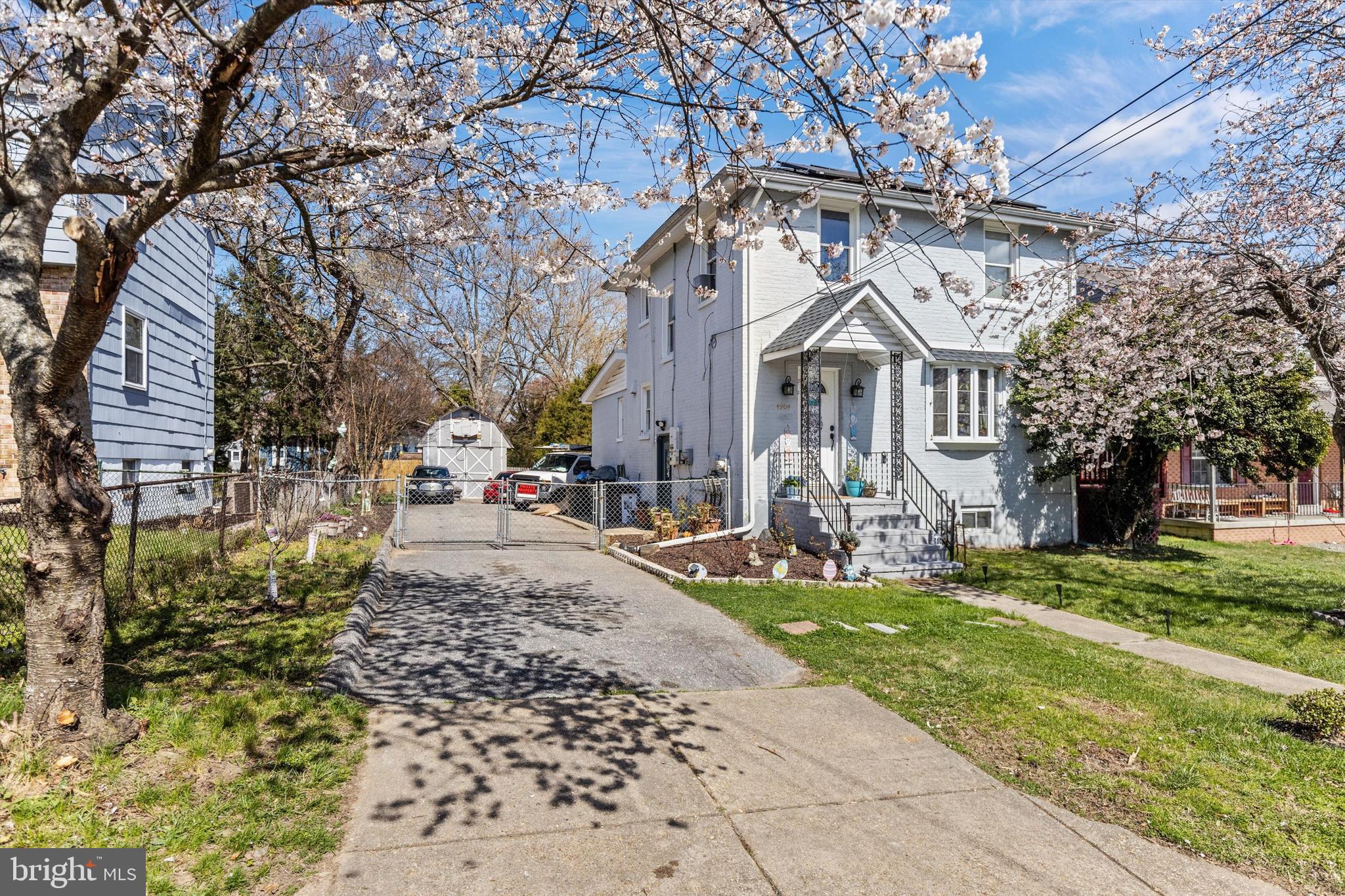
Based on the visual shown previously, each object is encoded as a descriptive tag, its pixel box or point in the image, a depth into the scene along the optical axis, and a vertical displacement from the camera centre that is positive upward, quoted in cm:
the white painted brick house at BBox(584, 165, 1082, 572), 1227 +143
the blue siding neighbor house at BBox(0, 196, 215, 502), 1054 +186
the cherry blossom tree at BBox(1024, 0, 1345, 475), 761 +252
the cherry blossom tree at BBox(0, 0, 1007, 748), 371 +224
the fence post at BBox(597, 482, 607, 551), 1341 -102
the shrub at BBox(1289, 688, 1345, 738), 469 -167
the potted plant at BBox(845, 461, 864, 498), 1277 -40
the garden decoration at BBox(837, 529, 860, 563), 1097 -124
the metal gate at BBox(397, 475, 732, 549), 1356 -132
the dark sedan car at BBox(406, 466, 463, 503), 2261 -94
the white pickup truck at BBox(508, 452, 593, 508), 2283 -46
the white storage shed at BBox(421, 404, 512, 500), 3150 +66
